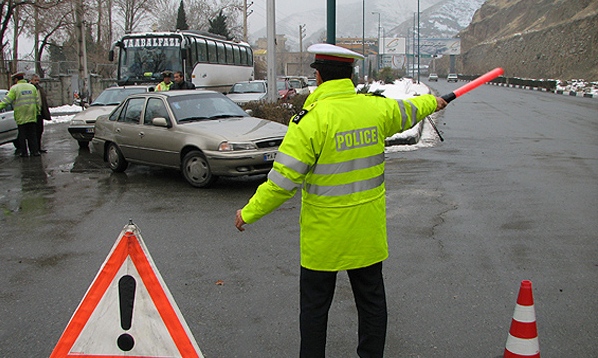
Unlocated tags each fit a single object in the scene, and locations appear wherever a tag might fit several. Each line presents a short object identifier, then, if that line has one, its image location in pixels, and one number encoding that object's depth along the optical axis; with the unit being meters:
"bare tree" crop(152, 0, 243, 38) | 73.12
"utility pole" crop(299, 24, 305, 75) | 88.06
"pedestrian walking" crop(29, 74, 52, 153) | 13.73
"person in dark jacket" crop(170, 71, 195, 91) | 13.66
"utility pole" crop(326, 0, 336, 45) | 13.45
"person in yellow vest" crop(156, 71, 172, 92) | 14.14
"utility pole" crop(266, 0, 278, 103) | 17.86
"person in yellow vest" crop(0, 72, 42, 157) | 13.11
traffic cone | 3.37
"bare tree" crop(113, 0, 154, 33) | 53.72
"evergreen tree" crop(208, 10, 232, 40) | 63.91
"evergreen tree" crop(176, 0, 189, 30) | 65.66
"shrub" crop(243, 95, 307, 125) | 13.99
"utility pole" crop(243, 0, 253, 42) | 54.28
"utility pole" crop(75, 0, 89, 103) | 32.97
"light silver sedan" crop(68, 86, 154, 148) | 14.96
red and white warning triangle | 3.06
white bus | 22.33
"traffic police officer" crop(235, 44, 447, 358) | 3.18
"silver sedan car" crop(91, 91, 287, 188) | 9.27
